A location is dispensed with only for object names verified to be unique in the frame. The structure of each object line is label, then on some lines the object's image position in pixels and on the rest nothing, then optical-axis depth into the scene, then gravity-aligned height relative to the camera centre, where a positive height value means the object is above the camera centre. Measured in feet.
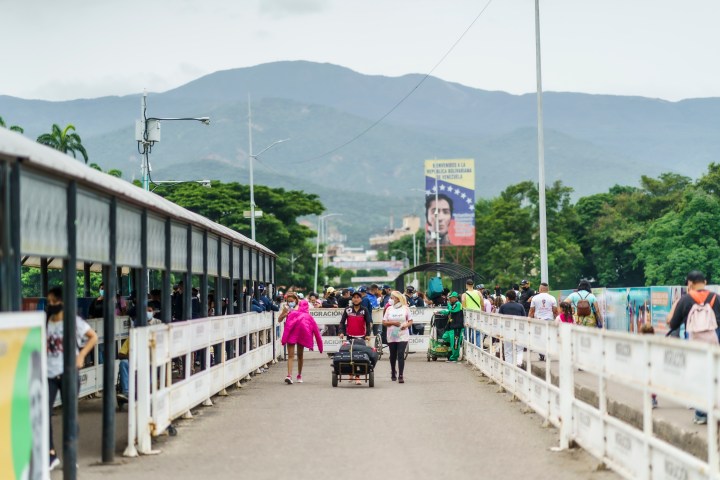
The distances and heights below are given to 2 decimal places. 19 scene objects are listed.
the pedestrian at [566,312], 75.61 -1.49
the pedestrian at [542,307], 83.61 -1.26
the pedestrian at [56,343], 39.55 -1.57
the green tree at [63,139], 259.60 +31.01
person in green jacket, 103.91 -3.04
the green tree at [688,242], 291.79 +10.17
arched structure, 126.62 +1.74
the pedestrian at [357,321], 78.74 -1.92
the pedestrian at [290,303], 82.43 -0.84
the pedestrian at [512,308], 80.70 -1.32
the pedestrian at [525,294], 101.69 -0.50
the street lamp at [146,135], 128.57 +15.65
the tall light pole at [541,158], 126.11 +12.80
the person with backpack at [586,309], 74.38 -1.26
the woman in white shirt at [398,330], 79.00 -2.52
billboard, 336.70 +22.98
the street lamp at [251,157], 203.78 +21.47
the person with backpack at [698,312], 48.96 -1.00
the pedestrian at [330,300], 123.54 -0.99
